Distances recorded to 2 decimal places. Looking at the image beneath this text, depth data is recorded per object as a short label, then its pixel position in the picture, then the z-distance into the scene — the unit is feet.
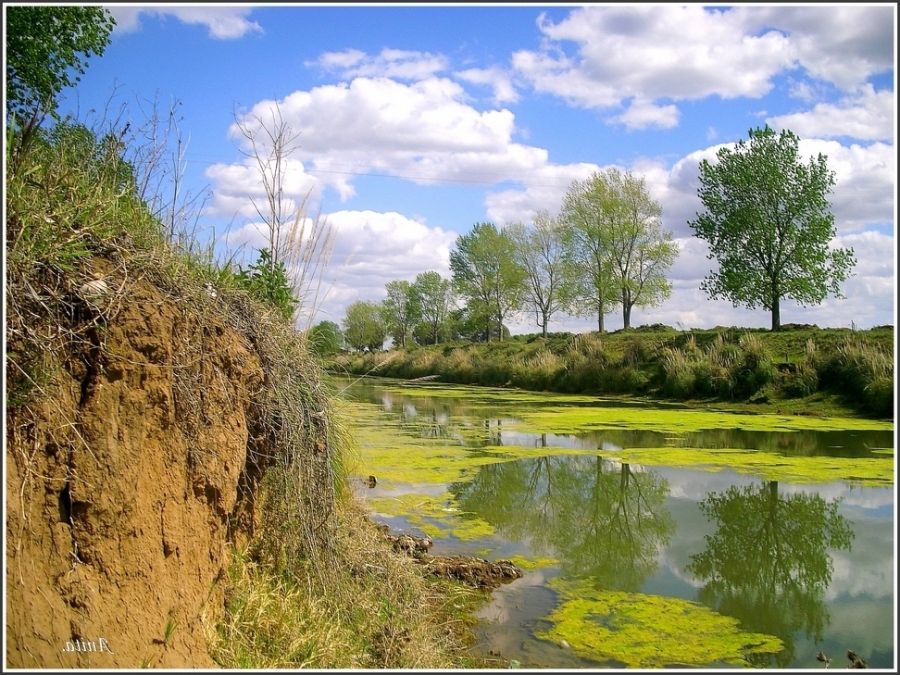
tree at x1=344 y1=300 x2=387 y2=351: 171.22
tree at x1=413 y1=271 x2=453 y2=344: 209.67
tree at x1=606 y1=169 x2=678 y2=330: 133.18
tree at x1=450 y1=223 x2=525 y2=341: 168.45
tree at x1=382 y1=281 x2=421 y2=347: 213.66
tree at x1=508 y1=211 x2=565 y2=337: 158.92
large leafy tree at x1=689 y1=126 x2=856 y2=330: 90.94
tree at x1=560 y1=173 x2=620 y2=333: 135.44
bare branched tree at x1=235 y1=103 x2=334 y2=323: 19.03
